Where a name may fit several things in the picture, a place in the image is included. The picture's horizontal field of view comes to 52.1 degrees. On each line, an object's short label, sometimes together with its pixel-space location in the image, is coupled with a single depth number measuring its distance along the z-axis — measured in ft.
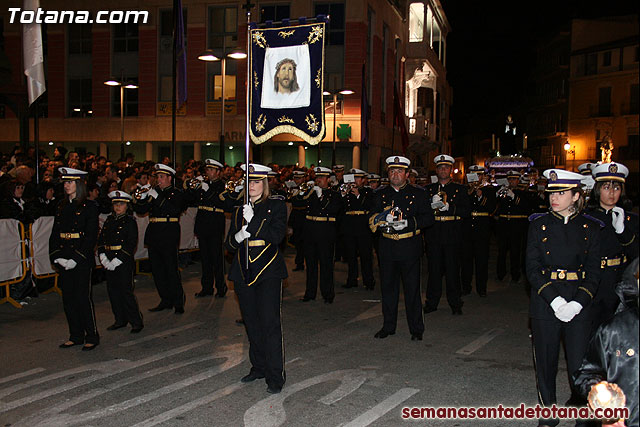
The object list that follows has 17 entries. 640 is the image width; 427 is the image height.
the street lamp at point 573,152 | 223.71
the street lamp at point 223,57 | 58.90
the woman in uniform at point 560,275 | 17.17
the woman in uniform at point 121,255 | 28.30
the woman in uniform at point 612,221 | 20.44
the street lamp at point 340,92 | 90.80
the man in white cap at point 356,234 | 41.43
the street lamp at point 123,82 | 111.96
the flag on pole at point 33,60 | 41.50
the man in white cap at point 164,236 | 32.83
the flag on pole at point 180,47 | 51.96
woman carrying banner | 20.84
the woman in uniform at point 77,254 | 25.80
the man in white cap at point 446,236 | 33.01
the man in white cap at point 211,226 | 36.70
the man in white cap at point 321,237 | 36.37
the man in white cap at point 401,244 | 27.96
